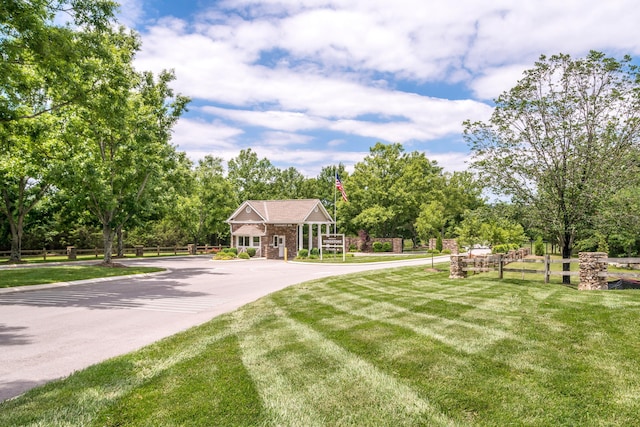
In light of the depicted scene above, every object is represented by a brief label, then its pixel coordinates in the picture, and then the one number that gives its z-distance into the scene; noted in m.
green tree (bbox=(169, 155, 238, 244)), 49.53
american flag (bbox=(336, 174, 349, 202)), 36.47
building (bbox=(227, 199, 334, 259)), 39.94
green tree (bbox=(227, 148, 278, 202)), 69.62
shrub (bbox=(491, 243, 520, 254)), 35.00
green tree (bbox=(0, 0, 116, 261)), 11.98
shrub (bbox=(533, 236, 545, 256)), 44.34
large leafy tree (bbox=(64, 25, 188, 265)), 21.36
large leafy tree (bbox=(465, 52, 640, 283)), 15.16
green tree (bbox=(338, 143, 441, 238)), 49.59
